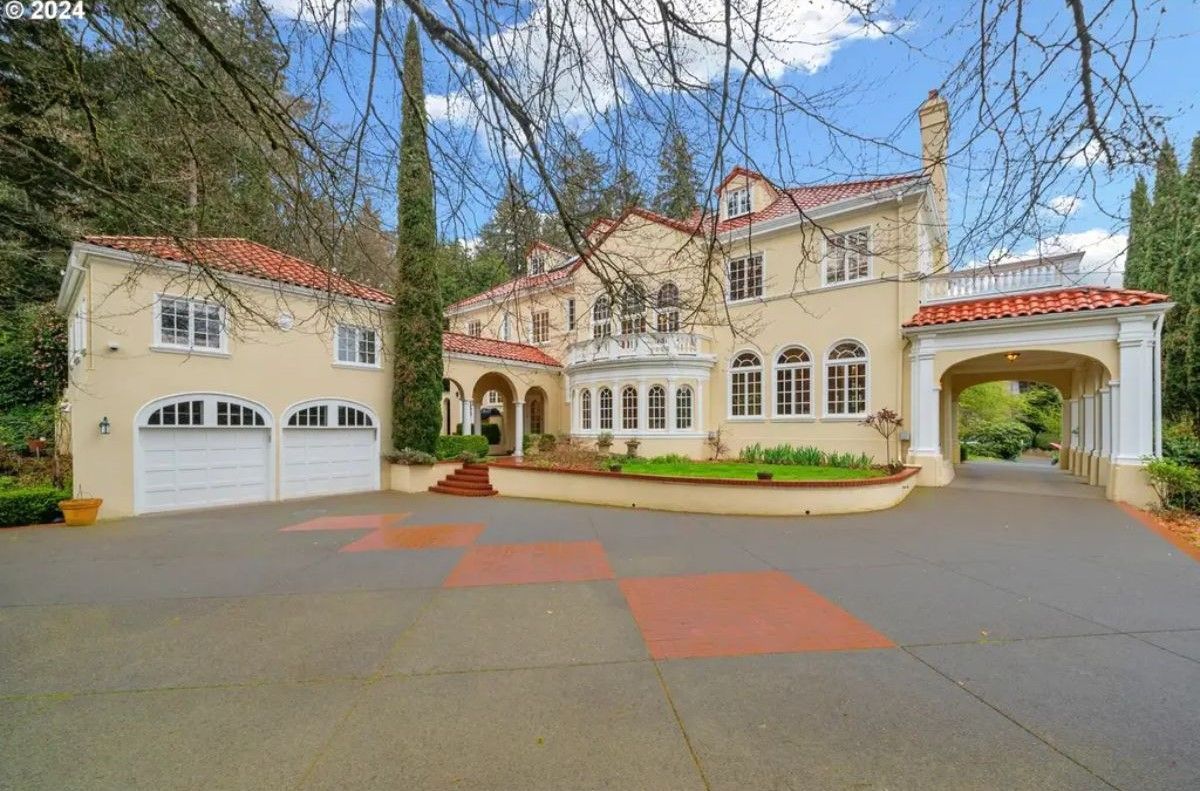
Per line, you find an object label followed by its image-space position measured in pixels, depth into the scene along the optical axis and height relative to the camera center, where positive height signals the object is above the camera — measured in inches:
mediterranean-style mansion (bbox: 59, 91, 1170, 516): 417.7 +29.3
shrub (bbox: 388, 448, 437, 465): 581.9 -71.2
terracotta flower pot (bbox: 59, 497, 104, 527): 397.7 -91.7
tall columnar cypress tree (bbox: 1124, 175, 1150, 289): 703.7 +189.3
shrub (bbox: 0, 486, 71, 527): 398.0 -87.7
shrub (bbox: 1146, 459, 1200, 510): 368.6 -68.0
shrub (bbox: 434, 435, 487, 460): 621.3 -63.7
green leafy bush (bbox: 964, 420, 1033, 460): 1027.3 -95.3
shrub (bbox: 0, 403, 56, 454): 550.8 -29.9
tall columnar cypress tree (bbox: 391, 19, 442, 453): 544.1 +65.3
